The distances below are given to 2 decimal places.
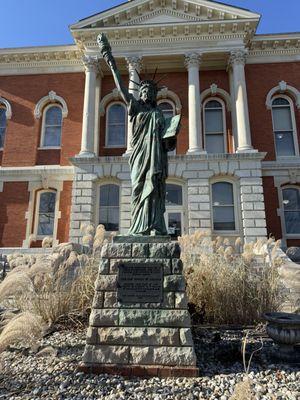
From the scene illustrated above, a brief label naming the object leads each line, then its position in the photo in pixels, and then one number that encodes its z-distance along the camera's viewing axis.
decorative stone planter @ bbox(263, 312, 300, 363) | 4.73
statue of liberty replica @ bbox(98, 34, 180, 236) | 5.03
